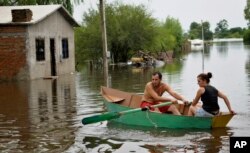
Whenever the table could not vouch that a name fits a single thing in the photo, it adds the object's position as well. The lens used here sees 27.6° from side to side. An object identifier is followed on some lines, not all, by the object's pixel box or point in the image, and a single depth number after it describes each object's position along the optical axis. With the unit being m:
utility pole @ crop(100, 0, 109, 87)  22.52
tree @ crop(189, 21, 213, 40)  183.56
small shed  29.77
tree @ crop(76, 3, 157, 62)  53.34
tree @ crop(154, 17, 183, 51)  57.82
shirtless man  13.30
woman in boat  12.28
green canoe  12.29
